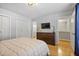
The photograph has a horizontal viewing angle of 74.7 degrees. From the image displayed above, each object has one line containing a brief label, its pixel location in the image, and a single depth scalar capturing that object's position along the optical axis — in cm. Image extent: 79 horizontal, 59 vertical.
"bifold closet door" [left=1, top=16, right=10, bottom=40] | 203
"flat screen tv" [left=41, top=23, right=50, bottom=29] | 222
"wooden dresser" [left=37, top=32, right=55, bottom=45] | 229
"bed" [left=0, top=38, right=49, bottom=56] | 87
